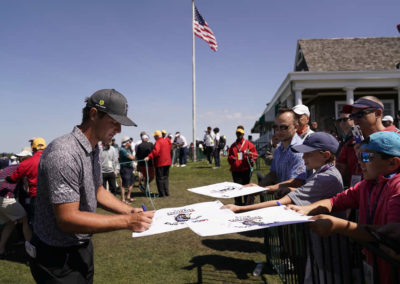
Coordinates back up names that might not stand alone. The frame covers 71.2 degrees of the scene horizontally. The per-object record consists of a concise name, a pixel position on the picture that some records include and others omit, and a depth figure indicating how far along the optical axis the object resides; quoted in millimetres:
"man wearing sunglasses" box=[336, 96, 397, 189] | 3281
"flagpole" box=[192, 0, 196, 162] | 25723
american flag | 22078
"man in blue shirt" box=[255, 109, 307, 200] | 3264
